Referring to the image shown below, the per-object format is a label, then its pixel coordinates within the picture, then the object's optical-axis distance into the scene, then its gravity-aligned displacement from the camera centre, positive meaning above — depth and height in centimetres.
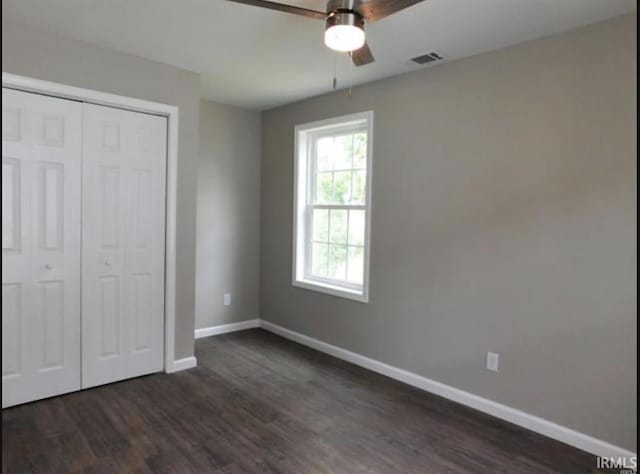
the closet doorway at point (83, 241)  279 -16
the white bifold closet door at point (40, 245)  276 -18
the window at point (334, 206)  386 +19
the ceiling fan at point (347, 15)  175 +89
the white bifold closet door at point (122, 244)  309 -18
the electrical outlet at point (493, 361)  288 -89
